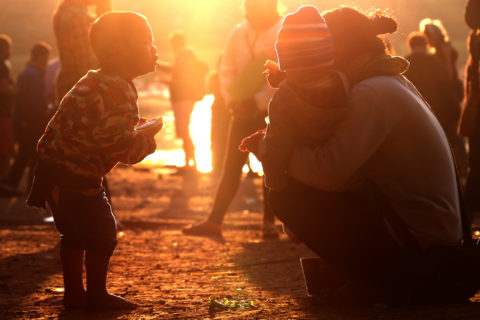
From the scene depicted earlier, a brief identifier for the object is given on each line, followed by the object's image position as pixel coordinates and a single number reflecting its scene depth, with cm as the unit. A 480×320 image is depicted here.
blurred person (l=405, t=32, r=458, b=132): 958
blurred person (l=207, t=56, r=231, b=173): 1329
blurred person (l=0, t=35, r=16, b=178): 1146
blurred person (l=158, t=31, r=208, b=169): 1319
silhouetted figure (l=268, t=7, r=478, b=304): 403
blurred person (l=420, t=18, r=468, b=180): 991
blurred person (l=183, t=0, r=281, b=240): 744
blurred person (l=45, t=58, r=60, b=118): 1181
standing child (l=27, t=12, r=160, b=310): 428
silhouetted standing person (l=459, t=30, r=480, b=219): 686
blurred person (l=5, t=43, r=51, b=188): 1116
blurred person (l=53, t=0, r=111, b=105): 693
